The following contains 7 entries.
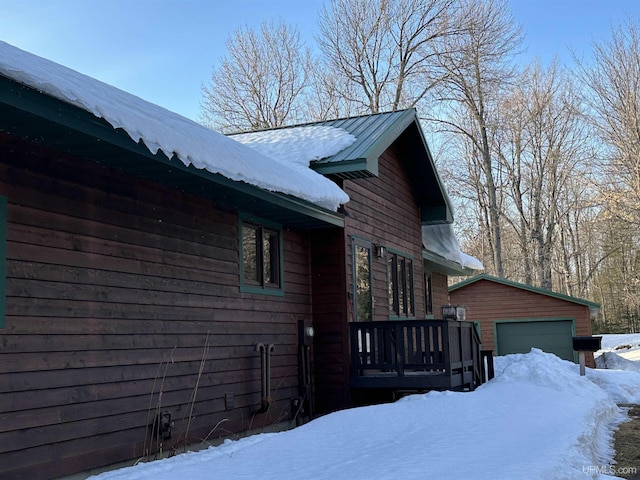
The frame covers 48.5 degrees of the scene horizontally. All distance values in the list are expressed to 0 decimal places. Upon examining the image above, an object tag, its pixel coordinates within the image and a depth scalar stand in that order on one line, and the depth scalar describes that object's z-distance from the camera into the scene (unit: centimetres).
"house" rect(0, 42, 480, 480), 563
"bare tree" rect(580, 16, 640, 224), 2511
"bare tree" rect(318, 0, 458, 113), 2934
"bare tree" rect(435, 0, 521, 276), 2969
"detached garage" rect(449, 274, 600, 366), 2359
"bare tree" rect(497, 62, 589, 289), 3266
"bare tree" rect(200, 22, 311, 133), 3031
